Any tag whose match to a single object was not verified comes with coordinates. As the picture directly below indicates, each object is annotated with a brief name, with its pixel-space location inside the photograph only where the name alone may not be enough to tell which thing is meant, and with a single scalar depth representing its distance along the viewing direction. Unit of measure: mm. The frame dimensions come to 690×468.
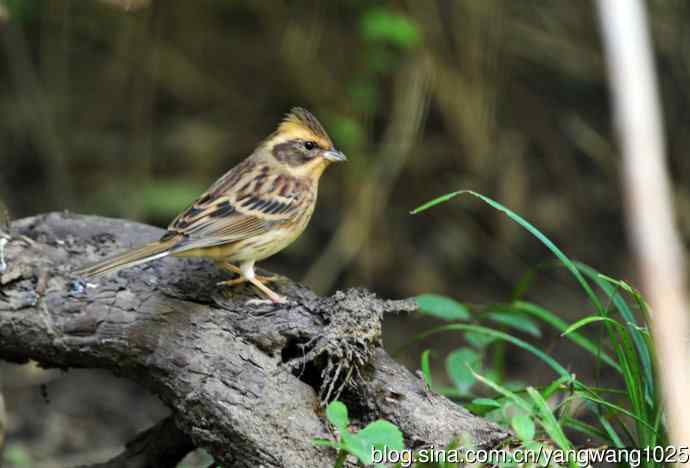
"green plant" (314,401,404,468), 5820
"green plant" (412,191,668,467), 6574
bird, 7746
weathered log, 6656
